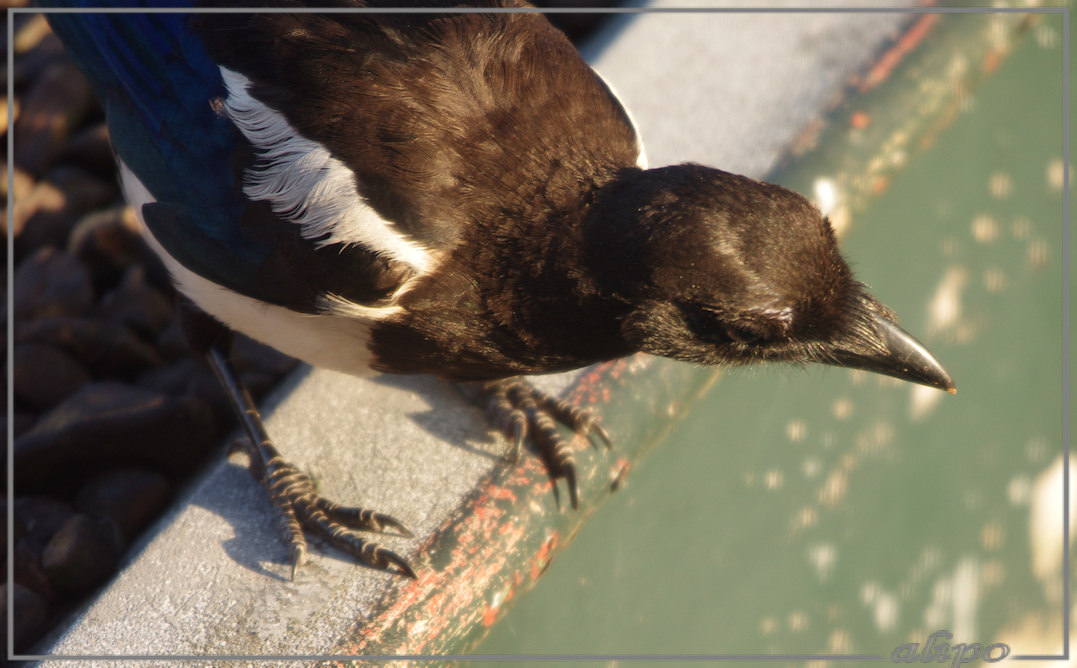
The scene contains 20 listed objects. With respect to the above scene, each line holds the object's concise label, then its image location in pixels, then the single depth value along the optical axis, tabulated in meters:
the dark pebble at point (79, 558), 4.08
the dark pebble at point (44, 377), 4.88
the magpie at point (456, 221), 3.23
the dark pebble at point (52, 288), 5.16
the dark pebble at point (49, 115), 5.87
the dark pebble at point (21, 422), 4.76
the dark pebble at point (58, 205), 5.62
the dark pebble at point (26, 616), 3.97
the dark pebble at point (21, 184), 5.75
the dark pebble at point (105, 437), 4.47
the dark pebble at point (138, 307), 5.23
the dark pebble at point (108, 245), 5.43
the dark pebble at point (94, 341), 4.96
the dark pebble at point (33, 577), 4.11
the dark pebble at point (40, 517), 4.30
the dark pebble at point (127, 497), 4.33
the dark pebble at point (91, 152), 5.78
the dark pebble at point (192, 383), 4.91
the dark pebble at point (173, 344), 5.18
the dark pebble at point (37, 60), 6.19
